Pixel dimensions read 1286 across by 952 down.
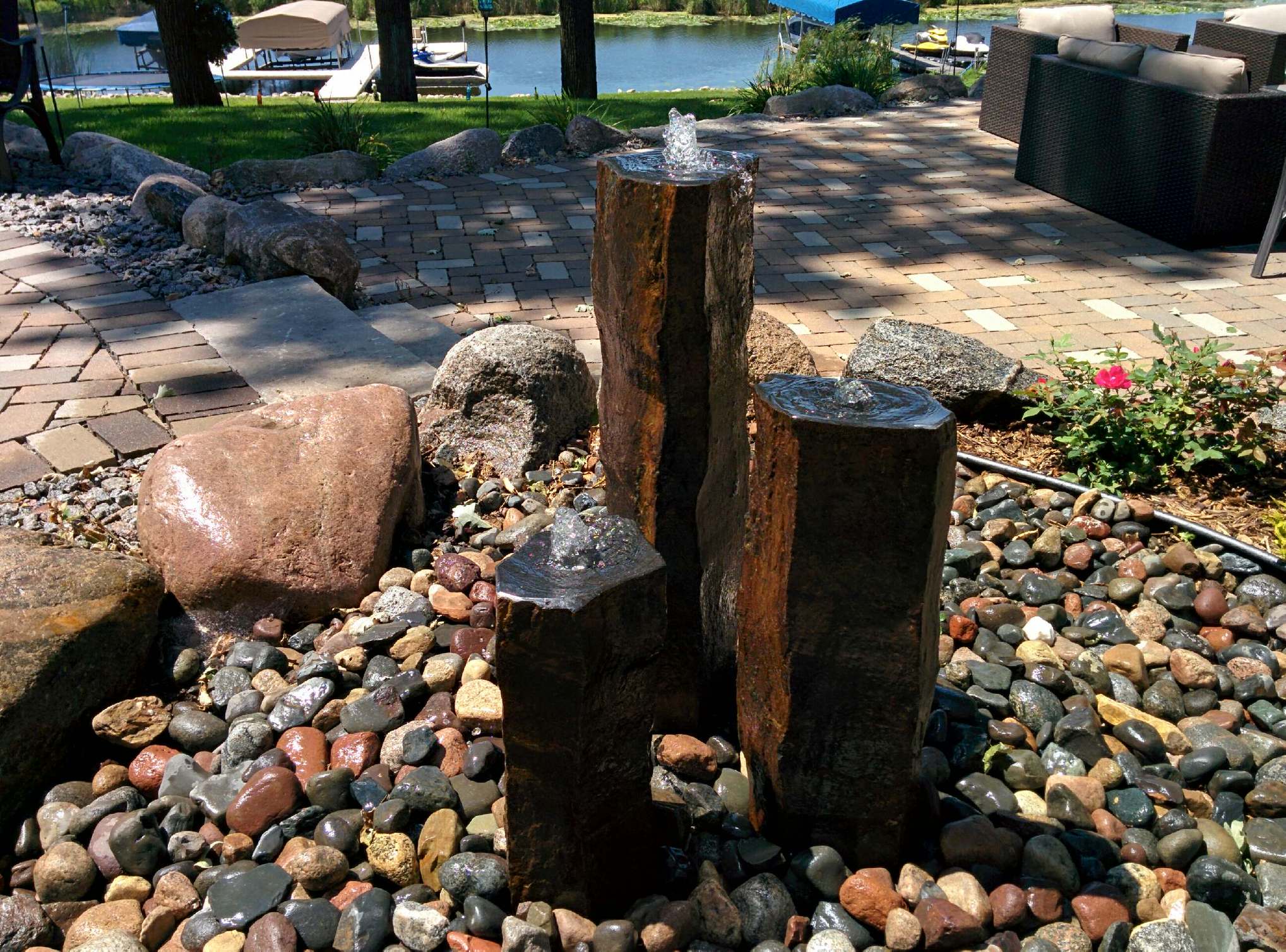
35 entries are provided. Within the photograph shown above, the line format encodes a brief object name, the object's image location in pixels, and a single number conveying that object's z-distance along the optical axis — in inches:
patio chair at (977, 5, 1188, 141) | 368.5
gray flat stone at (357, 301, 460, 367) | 199.6
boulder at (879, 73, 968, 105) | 454.0
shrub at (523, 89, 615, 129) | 379.6
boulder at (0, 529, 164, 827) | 98.3
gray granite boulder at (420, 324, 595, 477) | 157.6
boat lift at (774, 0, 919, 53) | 600.1
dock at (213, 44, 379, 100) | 901.2
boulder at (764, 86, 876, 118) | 423.5
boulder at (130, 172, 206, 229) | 263.0
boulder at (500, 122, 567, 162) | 353.1
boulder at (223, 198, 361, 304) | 222.2
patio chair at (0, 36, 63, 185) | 305.0
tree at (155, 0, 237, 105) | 446.3
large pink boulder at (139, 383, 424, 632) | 122.1
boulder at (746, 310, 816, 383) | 164.6
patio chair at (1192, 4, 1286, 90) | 385.1
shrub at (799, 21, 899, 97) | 449.1
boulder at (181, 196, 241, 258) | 244.8
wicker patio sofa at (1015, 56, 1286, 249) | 265.0
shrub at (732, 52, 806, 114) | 437.4
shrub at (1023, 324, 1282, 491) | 153.8
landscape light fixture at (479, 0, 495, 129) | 350.3
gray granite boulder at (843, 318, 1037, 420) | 168.1
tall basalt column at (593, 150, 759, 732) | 92.7
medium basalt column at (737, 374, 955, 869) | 75.4
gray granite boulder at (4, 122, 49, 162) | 337.1
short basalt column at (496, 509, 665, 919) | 73.2
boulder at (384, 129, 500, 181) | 333.1
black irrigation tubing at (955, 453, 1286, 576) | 135.2
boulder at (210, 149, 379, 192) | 315.0
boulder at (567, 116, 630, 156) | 360.8
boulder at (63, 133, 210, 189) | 306.8
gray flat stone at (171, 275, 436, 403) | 179.5
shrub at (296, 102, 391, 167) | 347.6
